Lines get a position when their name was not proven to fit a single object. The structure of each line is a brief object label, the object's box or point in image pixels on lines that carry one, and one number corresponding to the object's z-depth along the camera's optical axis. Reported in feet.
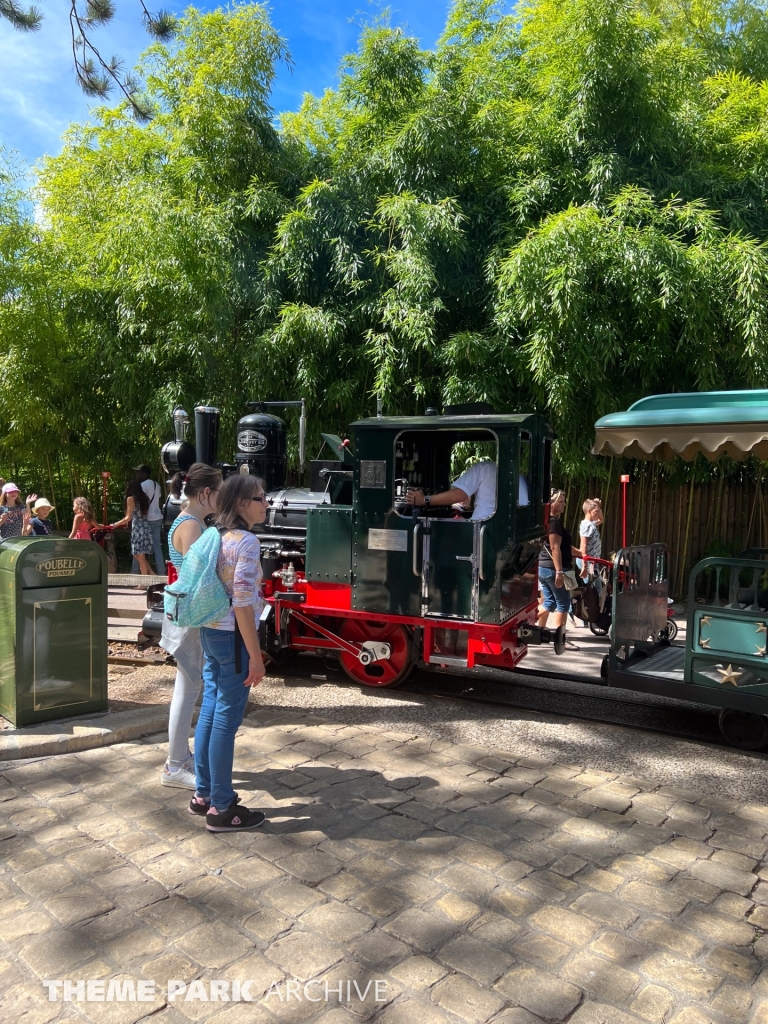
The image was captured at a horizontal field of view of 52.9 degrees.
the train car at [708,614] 14.32
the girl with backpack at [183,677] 12.55
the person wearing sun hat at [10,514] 24.17
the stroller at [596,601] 25.31
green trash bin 14.49
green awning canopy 14.32
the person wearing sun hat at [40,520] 23.81
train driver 17.65
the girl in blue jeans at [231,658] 10.73
